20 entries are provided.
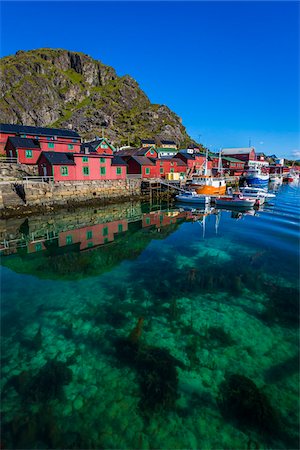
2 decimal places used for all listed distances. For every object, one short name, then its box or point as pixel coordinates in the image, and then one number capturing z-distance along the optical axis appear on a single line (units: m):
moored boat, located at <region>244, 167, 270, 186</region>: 58.84
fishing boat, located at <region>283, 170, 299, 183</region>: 93.64
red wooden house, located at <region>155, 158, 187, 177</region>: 53.19
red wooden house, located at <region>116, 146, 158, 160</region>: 54.71
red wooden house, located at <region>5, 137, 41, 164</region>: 39.28
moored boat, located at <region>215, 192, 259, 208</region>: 36.25
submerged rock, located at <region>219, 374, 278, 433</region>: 5.80
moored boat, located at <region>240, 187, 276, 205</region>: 39.28
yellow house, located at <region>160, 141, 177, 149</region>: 99.06
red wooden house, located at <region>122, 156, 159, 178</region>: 48.97
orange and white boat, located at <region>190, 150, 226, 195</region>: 43.06
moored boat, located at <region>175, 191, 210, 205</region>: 38.34
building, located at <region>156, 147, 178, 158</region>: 83.18
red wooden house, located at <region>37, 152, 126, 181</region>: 33.16
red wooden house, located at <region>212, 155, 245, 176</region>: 76.31
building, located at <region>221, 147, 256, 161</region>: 93.15
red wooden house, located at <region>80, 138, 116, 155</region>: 54.17
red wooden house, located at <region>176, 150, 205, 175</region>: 62.72
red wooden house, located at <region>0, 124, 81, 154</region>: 43.73
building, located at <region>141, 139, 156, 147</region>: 91.70
